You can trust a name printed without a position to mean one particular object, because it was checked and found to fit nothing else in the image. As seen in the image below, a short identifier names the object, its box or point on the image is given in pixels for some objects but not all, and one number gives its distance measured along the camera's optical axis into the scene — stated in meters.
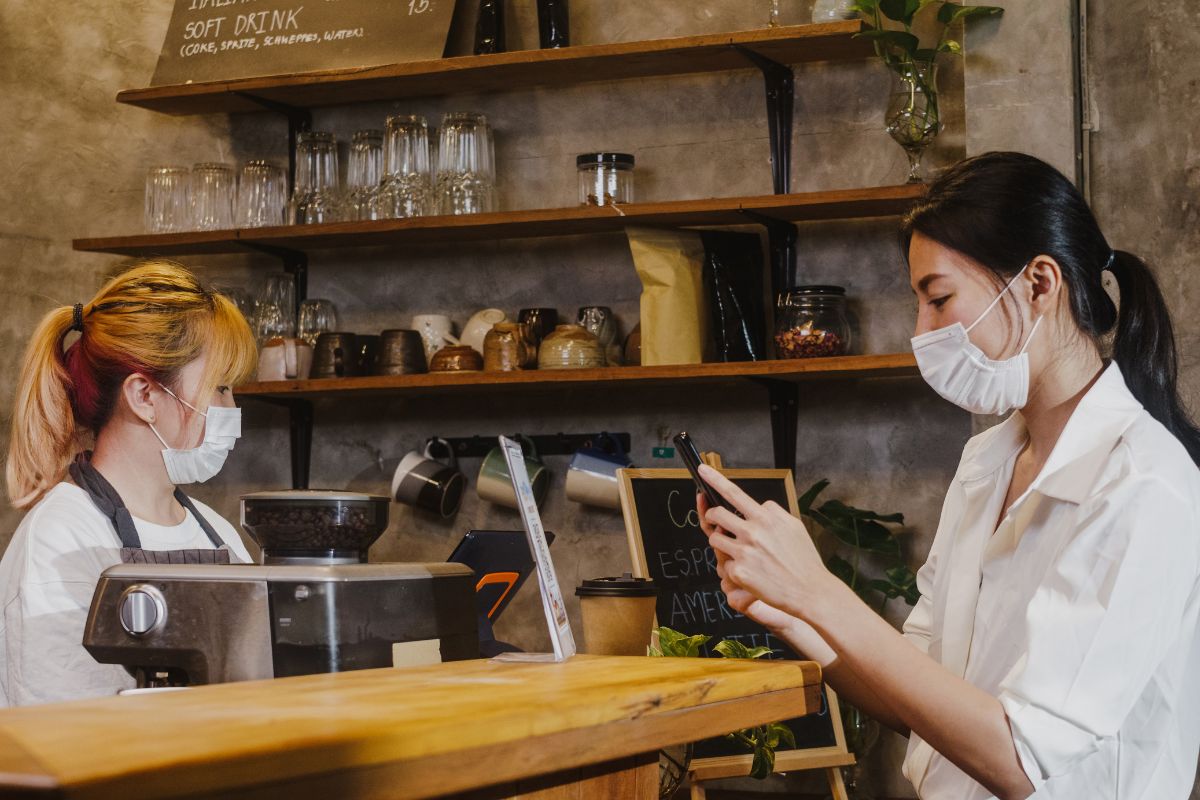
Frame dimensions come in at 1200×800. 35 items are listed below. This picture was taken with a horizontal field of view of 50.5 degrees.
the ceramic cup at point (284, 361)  3.58
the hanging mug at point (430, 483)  3.60
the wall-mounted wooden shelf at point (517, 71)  3.21
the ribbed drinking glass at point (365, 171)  3.60
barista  2.05
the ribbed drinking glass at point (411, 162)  3.52
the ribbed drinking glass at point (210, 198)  3.72
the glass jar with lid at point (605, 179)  3.36
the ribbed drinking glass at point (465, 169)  3.49
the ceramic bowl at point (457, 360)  3.46
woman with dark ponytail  1.38
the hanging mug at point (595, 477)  3.45
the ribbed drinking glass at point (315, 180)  3.67
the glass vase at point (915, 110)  3.12
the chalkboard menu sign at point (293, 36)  3.61
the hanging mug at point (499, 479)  3.54
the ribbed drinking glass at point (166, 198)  3.75
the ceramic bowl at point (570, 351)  3.35
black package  3.27
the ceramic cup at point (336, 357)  3.56
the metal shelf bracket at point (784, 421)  3.39
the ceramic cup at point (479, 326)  3.57
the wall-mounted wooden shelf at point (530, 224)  3.16
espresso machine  1.31
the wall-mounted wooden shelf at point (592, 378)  3.09
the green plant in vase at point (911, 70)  3.05
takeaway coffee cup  1.52
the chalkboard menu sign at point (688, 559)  2.95
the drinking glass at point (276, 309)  3.69
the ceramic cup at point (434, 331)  3.63
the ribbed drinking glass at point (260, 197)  3.70
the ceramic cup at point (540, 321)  3.48
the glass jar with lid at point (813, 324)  3.16
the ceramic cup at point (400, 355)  3.52
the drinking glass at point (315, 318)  3.71
